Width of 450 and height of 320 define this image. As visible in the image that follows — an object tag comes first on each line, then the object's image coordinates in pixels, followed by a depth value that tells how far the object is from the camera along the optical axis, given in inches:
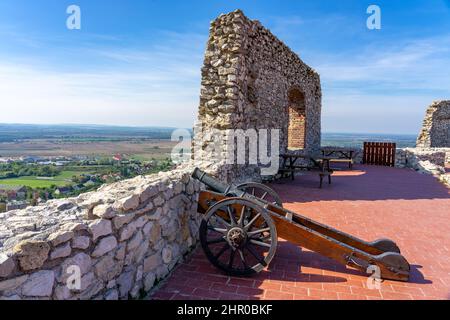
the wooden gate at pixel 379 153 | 567.2
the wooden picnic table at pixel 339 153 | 490.9
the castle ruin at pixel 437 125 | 756.2
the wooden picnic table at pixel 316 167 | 333.1
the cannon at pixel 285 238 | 128.4
